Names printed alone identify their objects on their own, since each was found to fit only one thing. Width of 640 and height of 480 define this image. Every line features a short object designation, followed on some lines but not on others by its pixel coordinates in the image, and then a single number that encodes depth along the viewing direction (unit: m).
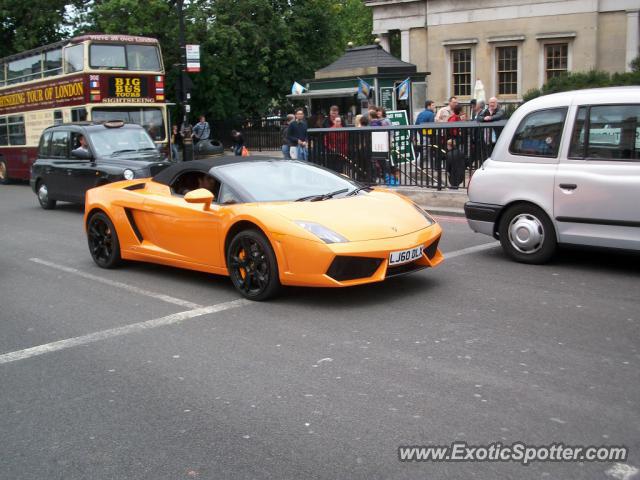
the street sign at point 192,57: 24.44
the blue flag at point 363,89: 22.20
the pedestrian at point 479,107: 17.25
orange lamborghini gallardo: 6.68
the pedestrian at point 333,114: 18.54
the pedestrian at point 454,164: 12.66
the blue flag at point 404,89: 22.59
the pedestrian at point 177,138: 32.58
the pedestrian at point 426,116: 18.02
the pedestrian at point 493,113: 14.80
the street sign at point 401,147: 13.56
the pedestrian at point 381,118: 16.33
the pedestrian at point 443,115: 17.86
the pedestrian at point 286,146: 19.02
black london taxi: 14.48
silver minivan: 7.55
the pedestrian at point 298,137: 18.62
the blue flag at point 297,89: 26.77
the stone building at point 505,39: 27.03
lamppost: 25.33
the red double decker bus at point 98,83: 20.67
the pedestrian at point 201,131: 26.94
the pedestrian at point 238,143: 27.38
